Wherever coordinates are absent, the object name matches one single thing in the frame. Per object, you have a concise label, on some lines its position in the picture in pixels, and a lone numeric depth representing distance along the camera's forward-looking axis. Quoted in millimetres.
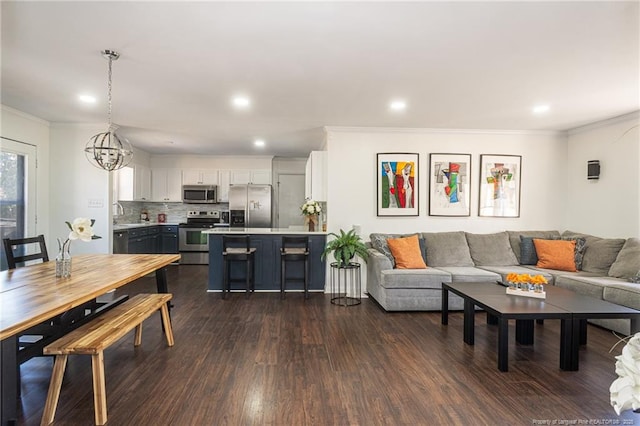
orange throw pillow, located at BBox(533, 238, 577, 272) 4617
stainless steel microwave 7602
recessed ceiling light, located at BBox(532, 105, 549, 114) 4125
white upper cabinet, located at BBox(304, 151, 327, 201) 5443
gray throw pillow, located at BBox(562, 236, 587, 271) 4641
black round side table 4922
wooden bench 1994
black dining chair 2209
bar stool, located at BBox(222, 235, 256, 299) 4906
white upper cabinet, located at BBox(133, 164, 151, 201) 7016
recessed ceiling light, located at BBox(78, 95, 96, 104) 3770
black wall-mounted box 4895
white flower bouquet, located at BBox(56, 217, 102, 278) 2516
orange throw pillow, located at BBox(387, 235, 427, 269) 4598
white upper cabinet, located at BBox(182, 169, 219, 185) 7762
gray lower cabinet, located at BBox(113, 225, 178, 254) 5816
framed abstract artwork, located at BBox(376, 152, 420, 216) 5309
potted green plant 4699
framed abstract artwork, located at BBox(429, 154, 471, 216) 5379
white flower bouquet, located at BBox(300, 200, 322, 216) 5480
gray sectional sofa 3893
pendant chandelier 3014
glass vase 2514
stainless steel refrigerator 7500
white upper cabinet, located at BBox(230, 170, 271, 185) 7859
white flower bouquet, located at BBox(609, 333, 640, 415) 700
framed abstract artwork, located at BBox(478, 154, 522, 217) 5434
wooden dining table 1689
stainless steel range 7547
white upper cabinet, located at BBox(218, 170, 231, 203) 7815
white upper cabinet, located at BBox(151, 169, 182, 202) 7730
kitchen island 5332
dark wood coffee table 2736
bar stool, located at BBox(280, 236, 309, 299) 4898
